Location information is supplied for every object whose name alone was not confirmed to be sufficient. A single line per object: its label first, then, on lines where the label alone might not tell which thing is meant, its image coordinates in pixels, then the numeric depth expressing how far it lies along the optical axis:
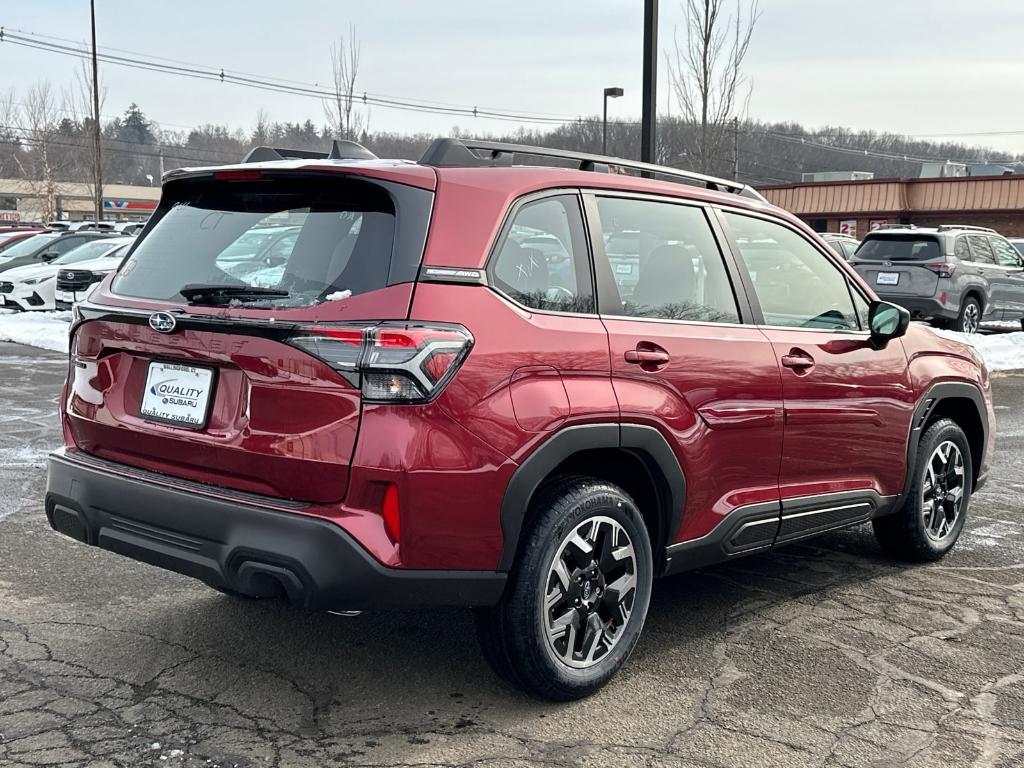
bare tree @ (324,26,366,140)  28.50
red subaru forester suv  3.13
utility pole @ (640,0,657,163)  11.13
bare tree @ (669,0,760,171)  20.12
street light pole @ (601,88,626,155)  32.19
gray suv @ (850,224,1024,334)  16.09
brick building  35.75
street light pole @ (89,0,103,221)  30.80
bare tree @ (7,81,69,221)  58.03
